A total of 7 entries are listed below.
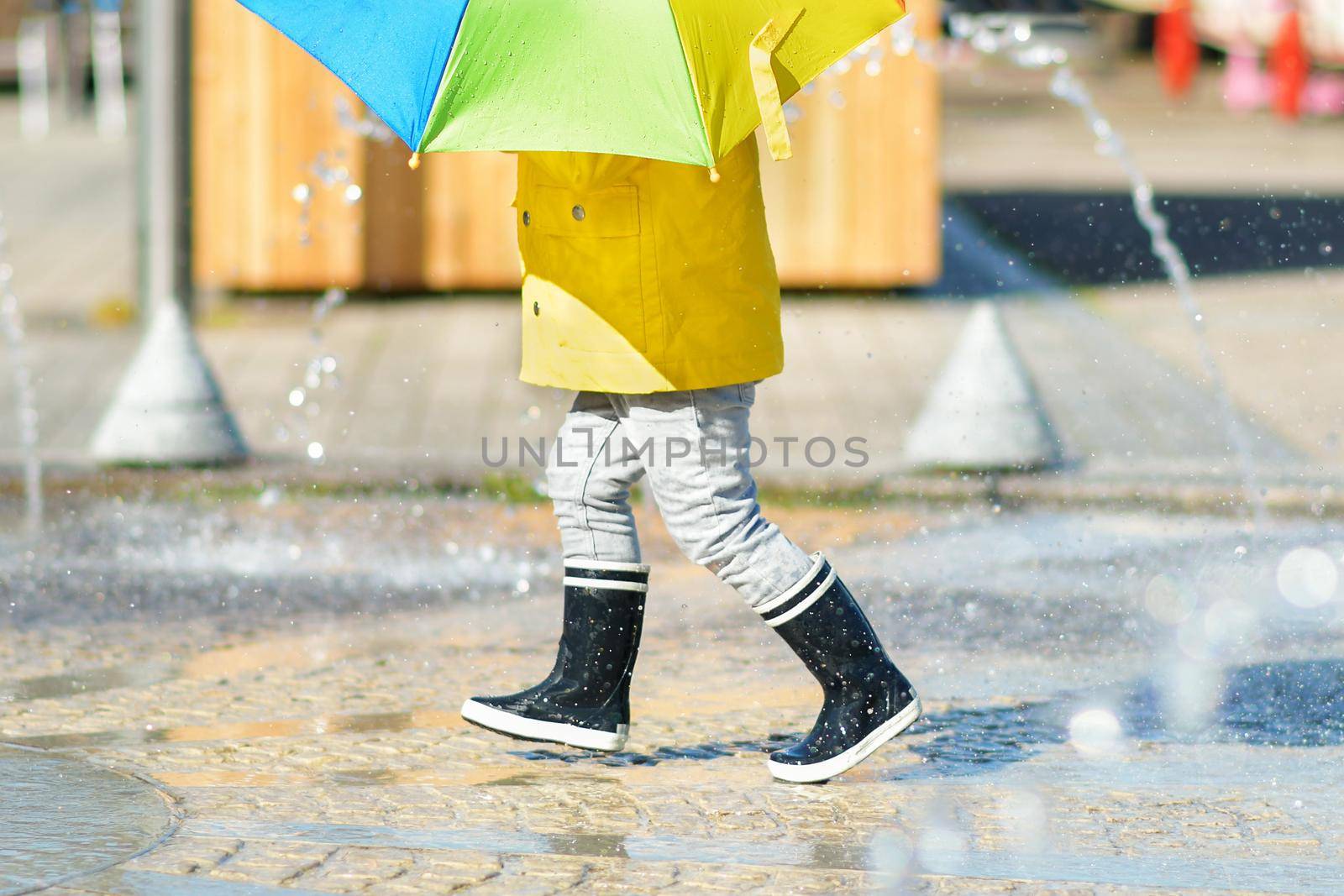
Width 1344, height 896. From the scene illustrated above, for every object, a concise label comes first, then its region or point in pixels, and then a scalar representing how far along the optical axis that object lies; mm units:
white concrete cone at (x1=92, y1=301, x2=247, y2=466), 14312
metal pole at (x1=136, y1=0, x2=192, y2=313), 18250
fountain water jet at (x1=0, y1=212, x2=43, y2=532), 13816
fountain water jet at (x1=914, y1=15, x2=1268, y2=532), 14039
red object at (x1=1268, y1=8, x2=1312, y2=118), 45844
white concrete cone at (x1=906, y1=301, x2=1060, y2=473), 14406
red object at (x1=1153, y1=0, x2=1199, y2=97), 54187
